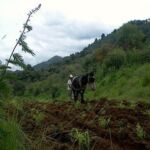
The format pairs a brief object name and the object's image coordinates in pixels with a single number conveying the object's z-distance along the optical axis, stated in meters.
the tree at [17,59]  4.16
